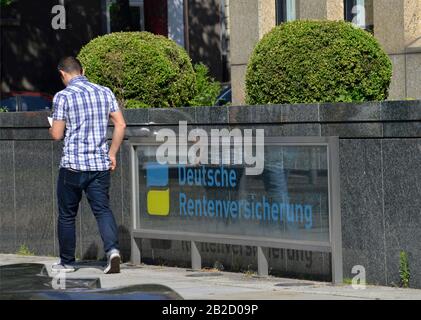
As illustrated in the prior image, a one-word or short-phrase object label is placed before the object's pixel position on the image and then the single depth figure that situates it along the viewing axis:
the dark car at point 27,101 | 26.70
